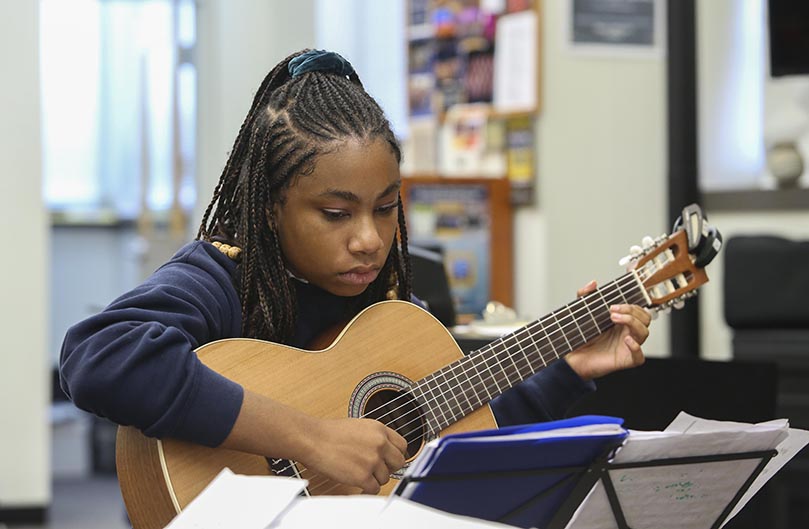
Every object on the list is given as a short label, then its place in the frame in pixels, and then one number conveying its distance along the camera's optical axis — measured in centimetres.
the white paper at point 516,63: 554
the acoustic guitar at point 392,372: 245
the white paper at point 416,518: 192
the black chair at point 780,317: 393
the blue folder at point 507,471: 210
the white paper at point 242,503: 197
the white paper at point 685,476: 223
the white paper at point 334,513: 194
